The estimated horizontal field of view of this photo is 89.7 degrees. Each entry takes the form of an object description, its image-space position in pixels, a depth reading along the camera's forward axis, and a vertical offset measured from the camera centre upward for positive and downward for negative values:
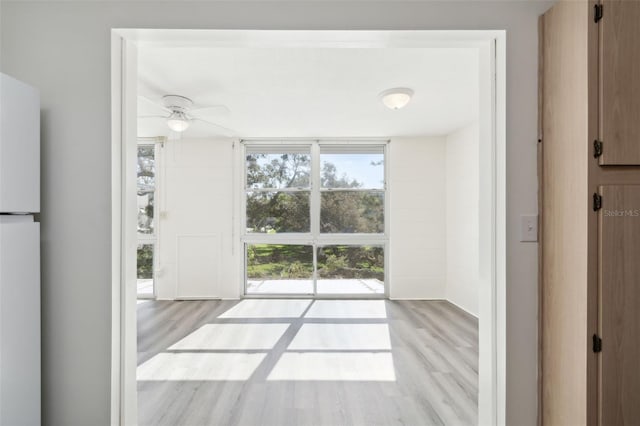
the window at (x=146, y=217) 4.88 -0.06
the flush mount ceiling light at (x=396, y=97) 2.87 +1.06
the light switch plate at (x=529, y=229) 1.54 -0.07
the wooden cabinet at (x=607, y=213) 1.25 +0.00
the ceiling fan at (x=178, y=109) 2.96 +0.99
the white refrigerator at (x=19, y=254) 1.29 -0.18
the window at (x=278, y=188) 5.02 +0.40
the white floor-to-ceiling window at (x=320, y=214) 5.02 -0.01
